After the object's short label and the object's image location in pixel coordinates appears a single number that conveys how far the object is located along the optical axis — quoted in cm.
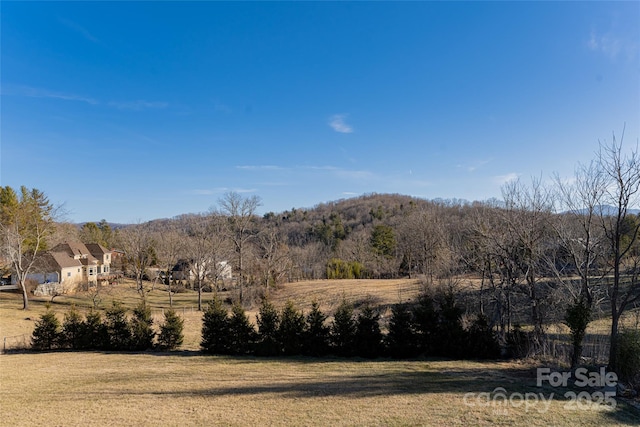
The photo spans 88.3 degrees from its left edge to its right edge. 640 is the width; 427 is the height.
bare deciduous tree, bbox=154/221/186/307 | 3953
